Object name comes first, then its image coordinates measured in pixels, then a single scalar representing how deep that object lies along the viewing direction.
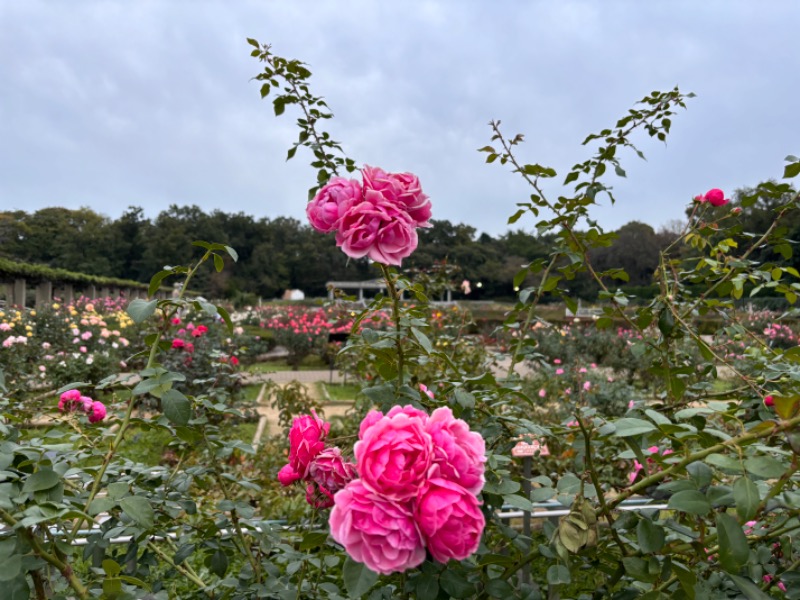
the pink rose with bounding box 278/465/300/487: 0.83
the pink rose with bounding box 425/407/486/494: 0.51
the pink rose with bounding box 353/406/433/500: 0.49
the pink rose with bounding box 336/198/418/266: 0.67
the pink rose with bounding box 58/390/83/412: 1.33
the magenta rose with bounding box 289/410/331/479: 0.76
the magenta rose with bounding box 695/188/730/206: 1.50
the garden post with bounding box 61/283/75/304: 15.02
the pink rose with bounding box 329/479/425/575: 0.48
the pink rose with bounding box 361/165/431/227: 0.69
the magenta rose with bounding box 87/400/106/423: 1.32
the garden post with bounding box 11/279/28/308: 11.48
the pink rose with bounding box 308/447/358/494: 0.68
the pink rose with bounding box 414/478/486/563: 0.48
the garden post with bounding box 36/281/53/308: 13.32
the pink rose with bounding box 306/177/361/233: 0.70
